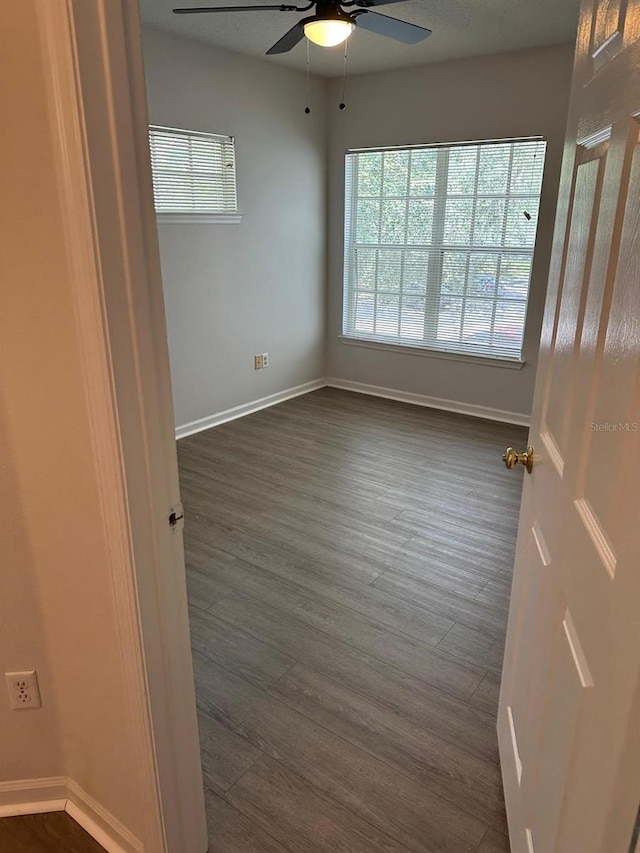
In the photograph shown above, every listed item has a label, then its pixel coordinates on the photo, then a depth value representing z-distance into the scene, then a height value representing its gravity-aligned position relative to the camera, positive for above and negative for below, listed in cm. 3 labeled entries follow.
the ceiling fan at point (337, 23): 251 +95
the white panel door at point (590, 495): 75 -39
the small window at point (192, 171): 374 +44
